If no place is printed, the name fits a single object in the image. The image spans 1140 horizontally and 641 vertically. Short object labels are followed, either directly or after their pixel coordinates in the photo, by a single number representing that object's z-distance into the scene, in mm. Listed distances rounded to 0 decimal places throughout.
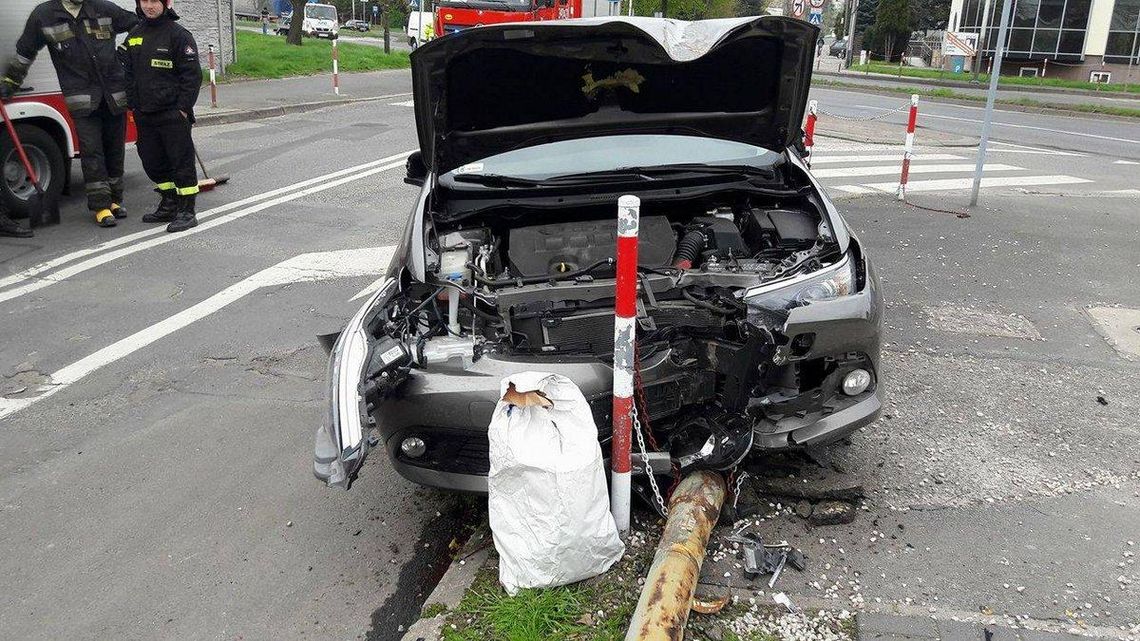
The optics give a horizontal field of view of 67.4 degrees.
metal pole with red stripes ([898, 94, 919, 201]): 9766
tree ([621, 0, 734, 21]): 43341
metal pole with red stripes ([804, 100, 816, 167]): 11156
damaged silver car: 3229
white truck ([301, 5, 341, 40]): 45156
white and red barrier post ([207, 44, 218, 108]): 15930
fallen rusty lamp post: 2697
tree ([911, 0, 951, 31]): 57750
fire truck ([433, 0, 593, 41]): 18938
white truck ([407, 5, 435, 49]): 24125
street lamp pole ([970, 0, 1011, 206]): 9173
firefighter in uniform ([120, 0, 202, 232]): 7883
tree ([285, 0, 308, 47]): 28859
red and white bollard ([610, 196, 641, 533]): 2936
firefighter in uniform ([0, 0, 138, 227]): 7852
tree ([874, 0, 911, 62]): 56000
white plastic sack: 2910
